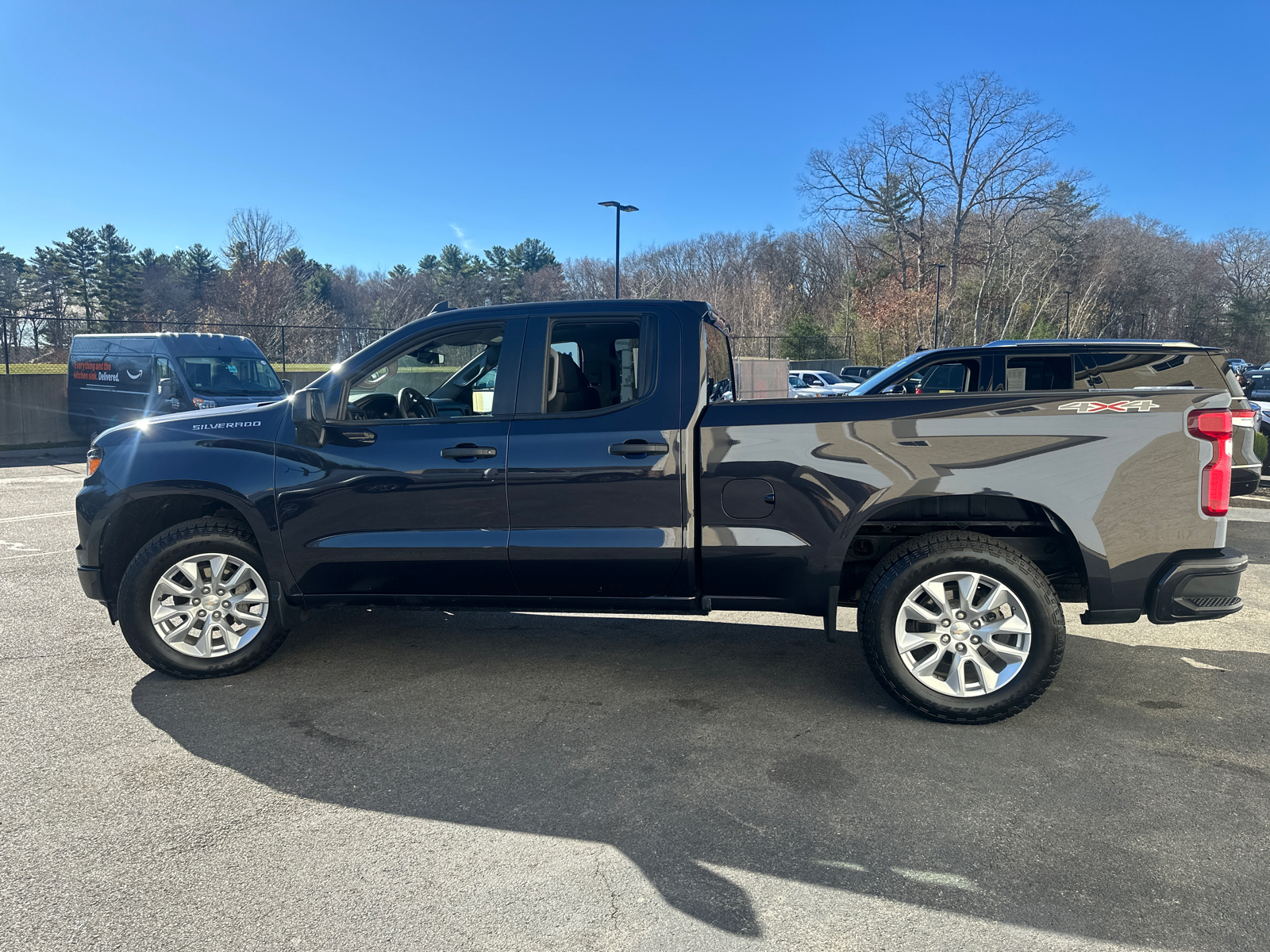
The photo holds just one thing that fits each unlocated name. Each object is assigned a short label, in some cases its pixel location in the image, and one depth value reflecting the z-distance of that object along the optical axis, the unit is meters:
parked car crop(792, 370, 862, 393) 35.06
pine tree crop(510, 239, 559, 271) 102.69
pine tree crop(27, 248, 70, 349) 71.88
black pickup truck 3.78
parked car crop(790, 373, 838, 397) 32.69
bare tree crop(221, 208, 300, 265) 57.06
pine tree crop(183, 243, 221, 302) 81.42
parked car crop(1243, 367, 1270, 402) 19.80
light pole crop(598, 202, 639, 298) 30.79
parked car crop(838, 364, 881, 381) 38.46
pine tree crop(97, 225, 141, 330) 73.62
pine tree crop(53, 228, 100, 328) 76.00
